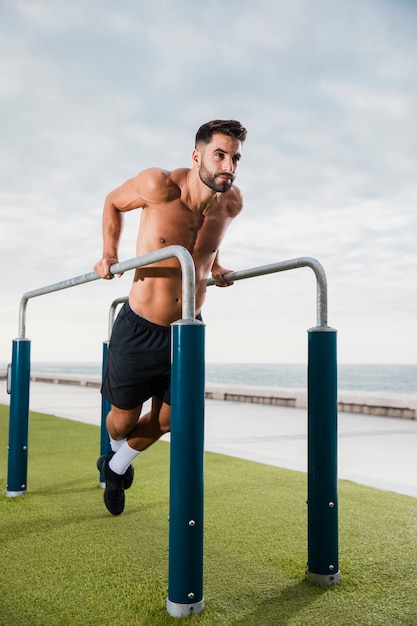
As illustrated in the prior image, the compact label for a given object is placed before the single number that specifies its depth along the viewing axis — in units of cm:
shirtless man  202
